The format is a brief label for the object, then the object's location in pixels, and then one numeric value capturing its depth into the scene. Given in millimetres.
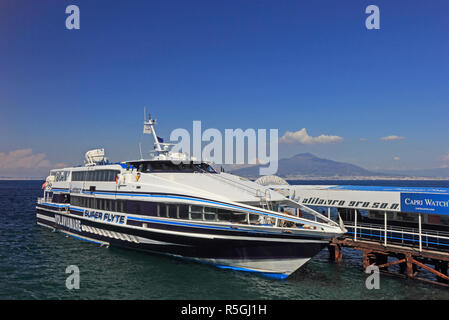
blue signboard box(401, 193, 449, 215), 16203
